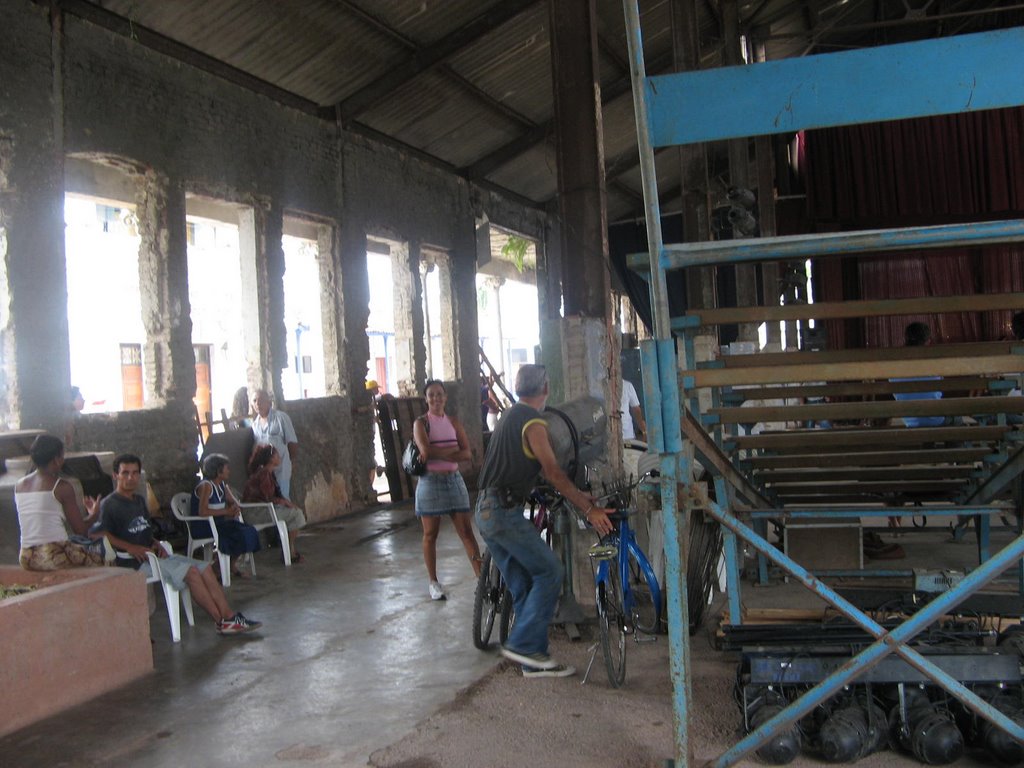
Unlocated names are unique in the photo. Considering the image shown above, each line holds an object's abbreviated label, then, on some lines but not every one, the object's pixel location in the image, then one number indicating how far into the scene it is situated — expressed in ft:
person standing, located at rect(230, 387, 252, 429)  33.45
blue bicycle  16.35
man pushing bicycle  16.81
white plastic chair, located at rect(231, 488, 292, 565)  27.76
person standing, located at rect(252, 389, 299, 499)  31.94
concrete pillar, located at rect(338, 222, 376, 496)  39.68
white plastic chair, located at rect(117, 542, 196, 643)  20.29
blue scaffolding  9.98
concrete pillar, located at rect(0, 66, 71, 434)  24.08
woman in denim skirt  22.21
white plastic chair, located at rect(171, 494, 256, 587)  24.41
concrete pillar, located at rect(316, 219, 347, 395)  39.29
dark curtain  58.85
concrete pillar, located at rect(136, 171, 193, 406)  29.53
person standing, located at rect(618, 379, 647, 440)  29.96
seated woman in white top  18.04
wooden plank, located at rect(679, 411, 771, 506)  11.59
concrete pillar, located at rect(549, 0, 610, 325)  24.47
